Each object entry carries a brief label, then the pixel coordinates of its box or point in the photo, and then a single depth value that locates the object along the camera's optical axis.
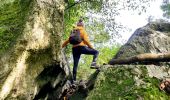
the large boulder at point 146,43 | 5.61
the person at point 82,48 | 5.22
